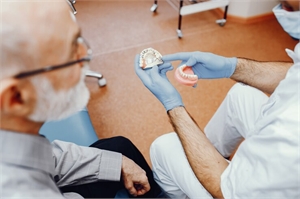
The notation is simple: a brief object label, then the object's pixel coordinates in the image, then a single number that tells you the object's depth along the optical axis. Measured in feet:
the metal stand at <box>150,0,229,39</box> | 7.97
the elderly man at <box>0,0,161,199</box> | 2.17
